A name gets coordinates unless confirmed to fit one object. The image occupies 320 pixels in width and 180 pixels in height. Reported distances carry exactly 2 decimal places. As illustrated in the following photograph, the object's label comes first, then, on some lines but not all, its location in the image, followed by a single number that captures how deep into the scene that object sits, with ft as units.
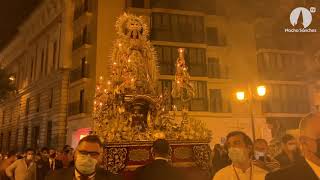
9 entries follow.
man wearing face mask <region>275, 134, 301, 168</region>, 19.09
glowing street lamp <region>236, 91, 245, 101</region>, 44.11
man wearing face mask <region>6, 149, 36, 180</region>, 27.20
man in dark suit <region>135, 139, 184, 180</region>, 14.33
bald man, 8.13
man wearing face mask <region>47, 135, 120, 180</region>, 10.92
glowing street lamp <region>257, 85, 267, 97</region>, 41.50
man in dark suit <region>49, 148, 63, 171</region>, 33.55
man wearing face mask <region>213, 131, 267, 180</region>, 11.39
